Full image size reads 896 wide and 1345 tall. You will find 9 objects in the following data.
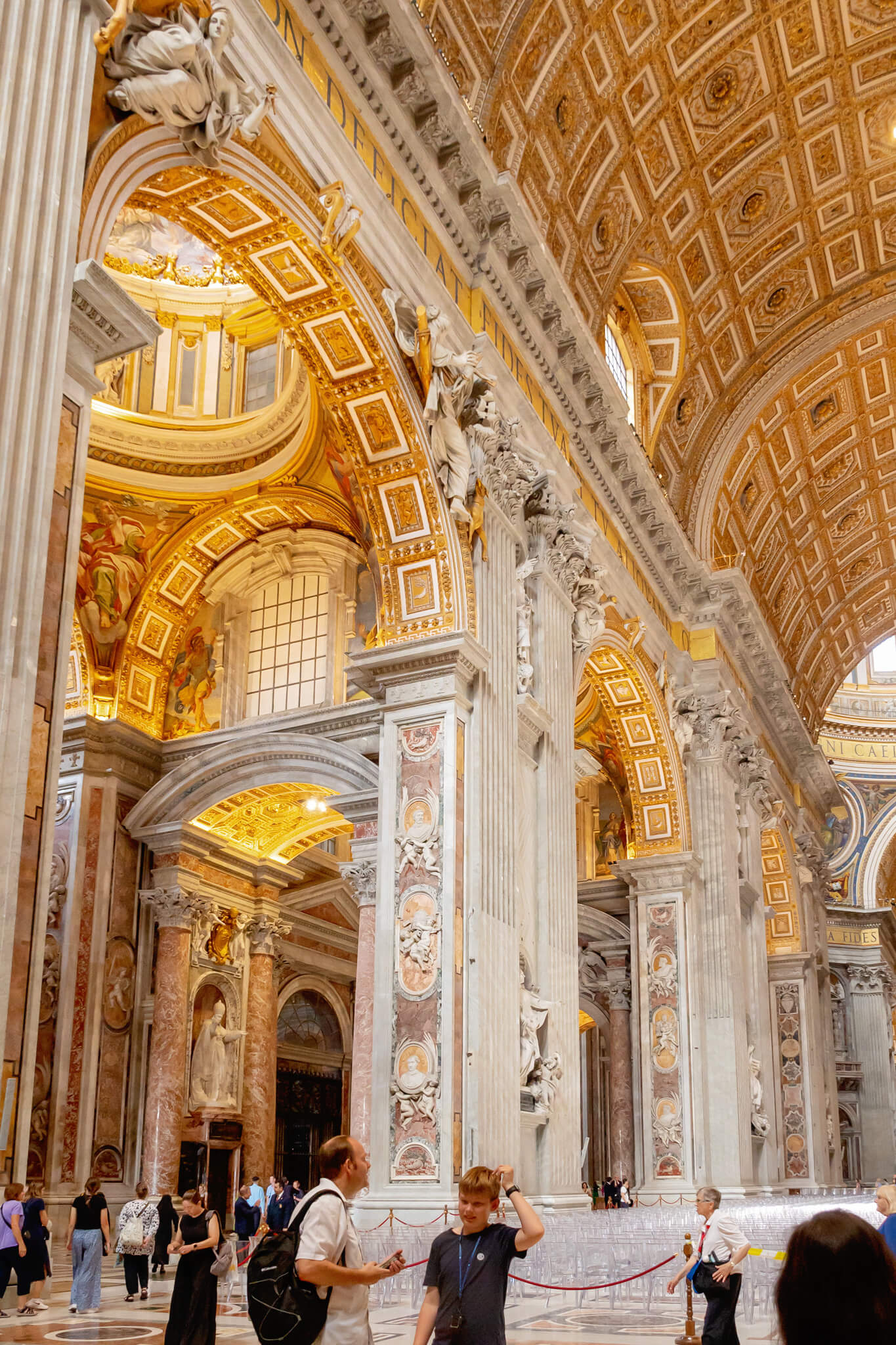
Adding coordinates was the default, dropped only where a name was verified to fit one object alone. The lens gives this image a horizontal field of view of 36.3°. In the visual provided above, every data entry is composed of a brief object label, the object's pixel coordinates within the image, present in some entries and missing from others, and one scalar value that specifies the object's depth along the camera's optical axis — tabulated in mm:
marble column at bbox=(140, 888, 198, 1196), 14812
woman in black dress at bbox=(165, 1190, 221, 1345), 6047
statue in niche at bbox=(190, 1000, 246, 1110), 16062
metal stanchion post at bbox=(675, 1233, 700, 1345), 7336
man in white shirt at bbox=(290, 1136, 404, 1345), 3512
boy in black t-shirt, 3746
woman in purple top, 8258
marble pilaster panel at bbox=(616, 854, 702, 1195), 18047
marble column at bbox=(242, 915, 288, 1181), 16759
